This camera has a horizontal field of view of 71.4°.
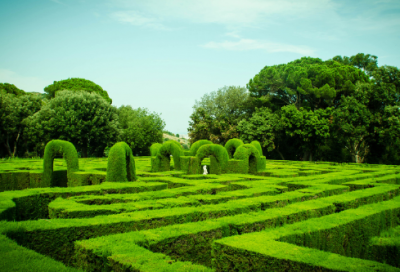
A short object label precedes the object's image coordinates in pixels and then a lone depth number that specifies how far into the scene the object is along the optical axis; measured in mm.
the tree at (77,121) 37500
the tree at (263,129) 40625
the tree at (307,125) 36406
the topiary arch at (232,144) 23688
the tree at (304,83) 39219
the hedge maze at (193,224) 4883
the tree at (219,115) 48125
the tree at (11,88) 49319
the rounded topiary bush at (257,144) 25720
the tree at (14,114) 40406
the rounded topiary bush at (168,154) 20269
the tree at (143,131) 50656
